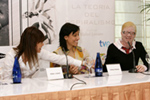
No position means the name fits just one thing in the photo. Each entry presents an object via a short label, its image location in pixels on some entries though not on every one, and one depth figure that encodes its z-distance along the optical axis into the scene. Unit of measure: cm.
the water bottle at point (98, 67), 253
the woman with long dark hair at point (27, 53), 252
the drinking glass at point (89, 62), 242
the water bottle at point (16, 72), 208
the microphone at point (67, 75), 242
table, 171
